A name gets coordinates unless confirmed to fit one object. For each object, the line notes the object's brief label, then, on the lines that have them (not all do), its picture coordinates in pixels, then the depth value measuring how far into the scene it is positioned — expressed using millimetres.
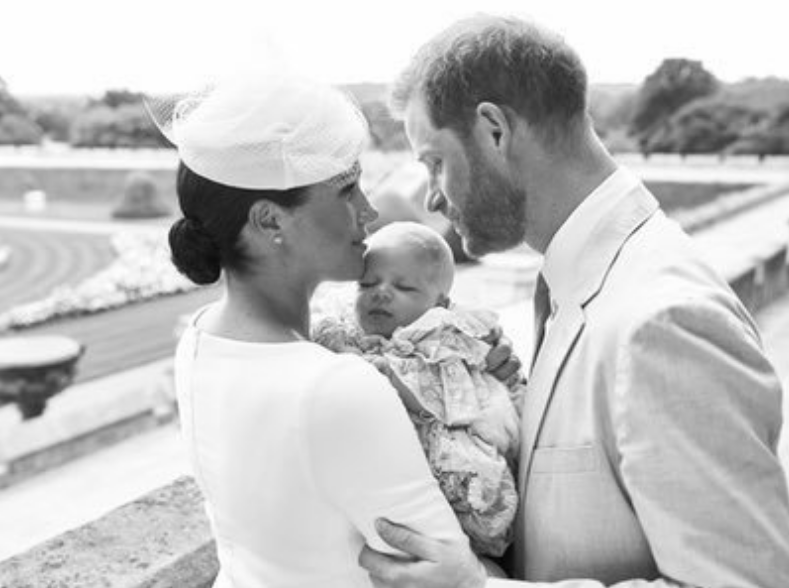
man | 1198
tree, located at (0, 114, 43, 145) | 40984
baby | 1488
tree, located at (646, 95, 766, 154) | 34250
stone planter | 10516
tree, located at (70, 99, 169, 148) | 46281
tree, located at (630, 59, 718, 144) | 37156
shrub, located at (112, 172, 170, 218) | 33031
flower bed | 16484
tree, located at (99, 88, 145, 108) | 46094
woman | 1229
